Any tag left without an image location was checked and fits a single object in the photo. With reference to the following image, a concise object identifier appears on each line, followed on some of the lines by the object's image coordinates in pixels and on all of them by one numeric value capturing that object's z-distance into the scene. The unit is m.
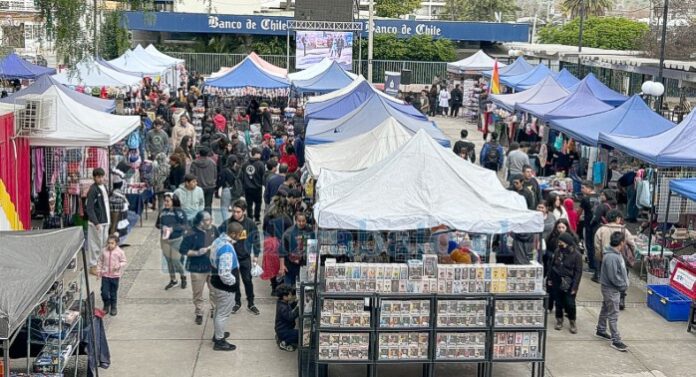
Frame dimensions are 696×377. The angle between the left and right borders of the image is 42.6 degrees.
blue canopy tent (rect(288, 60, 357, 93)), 24.87
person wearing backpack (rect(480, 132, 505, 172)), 19.69
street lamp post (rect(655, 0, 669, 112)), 20.79
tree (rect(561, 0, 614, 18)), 78.01
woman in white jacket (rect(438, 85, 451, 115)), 34.62
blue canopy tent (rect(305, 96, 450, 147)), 15.79
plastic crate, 11.89
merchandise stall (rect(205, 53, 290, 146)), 25.05
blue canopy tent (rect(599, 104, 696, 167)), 13.55
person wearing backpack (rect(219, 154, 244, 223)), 15.77
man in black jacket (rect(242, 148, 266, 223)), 15.78
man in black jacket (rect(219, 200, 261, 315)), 11.24
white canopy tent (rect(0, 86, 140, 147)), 13.77
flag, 26.42
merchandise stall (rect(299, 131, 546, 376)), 9.09
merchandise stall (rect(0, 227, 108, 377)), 6.91
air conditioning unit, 13.22
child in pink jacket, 10.94
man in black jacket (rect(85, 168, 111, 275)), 13.02
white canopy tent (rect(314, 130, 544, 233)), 9.41
